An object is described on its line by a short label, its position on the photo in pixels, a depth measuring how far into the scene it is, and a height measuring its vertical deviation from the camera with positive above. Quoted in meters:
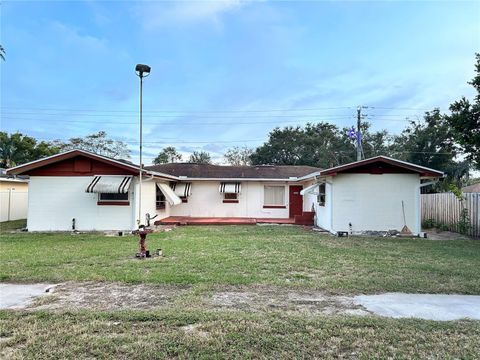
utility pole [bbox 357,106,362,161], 25.17 +5.73
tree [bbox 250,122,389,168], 40.12 +6.99
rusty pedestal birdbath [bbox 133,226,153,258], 8.59 -1.18
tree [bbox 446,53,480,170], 11.19 +2.79
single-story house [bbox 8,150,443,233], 14.27 +0.32
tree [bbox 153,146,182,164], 46.19 +6.40
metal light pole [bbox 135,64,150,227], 9.68 +3.90
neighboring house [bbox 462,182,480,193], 30.51 +1.37
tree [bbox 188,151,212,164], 45.53 +6.08
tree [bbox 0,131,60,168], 32.38 +4.92
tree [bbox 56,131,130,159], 40.81 +7.10
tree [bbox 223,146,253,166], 46.50 +6.55
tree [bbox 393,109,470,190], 29.72 +5.00
